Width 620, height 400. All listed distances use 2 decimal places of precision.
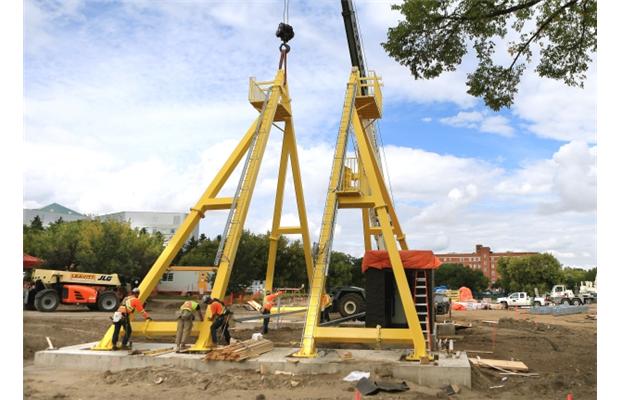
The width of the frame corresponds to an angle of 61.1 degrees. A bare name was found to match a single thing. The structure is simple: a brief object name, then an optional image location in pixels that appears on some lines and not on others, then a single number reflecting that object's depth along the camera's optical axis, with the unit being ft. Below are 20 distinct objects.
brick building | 495.41
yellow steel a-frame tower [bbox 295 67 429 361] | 37.60
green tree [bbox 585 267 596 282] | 389.48
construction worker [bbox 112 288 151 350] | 39.75
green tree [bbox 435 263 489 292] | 316.81
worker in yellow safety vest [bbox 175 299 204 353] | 39.55
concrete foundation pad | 33.50
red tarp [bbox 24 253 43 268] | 94.19
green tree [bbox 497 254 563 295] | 252.01
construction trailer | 129.90
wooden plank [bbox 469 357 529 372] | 37.68
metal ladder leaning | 44.37
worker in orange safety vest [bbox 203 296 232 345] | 39.63
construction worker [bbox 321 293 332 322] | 62.49
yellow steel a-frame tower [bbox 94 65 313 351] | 41.14
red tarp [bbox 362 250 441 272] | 44.39
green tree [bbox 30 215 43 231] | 202.33
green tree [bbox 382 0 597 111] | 33.76
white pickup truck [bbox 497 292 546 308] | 143.74
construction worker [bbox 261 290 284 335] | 56.08
